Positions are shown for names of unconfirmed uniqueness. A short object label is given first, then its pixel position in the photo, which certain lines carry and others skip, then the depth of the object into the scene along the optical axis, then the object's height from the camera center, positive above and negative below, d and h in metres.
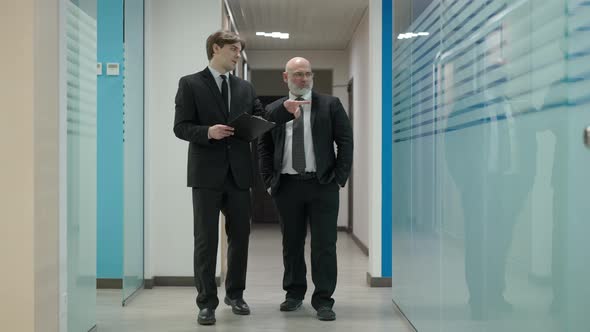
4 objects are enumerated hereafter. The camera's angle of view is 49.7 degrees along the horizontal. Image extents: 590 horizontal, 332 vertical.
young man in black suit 3.73 +0.07
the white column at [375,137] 5.19 +0.25
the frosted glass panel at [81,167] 3.11 +0.01
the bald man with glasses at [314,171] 3.97 -0.02
